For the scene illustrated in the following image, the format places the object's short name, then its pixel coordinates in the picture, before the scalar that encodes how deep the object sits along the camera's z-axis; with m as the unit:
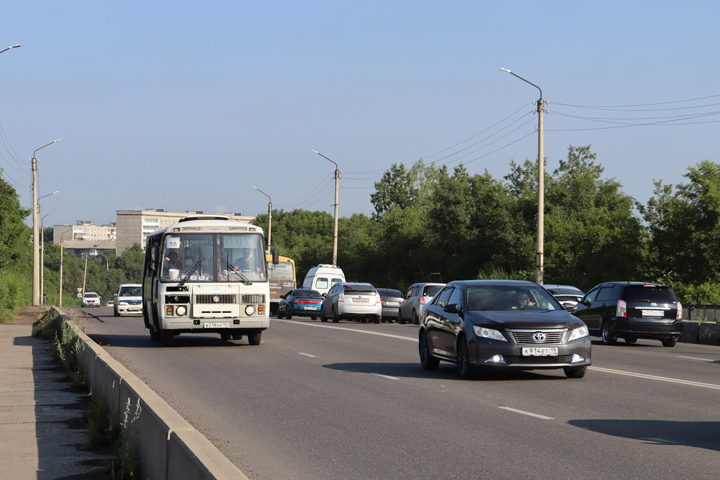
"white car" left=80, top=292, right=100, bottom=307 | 93.40
